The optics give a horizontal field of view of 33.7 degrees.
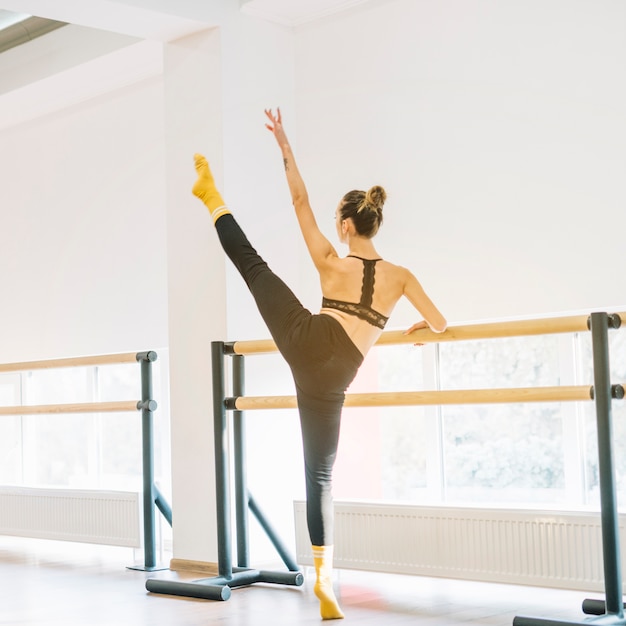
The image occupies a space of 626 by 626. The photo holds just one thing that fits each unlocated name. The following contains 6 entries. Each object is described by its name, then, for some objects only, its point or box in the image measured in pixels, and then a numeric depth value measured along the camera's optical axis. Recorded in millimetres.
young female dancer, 3539
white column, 4848
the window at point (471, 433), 4492
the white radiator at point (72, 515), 5195
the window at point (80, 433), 6113
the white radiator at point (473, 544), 3635
